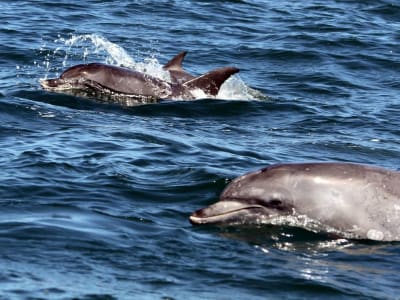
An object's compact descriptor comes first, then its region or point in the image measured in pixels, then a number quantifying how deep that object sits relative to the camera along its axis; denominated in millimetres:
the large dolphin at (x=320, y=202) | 11828
